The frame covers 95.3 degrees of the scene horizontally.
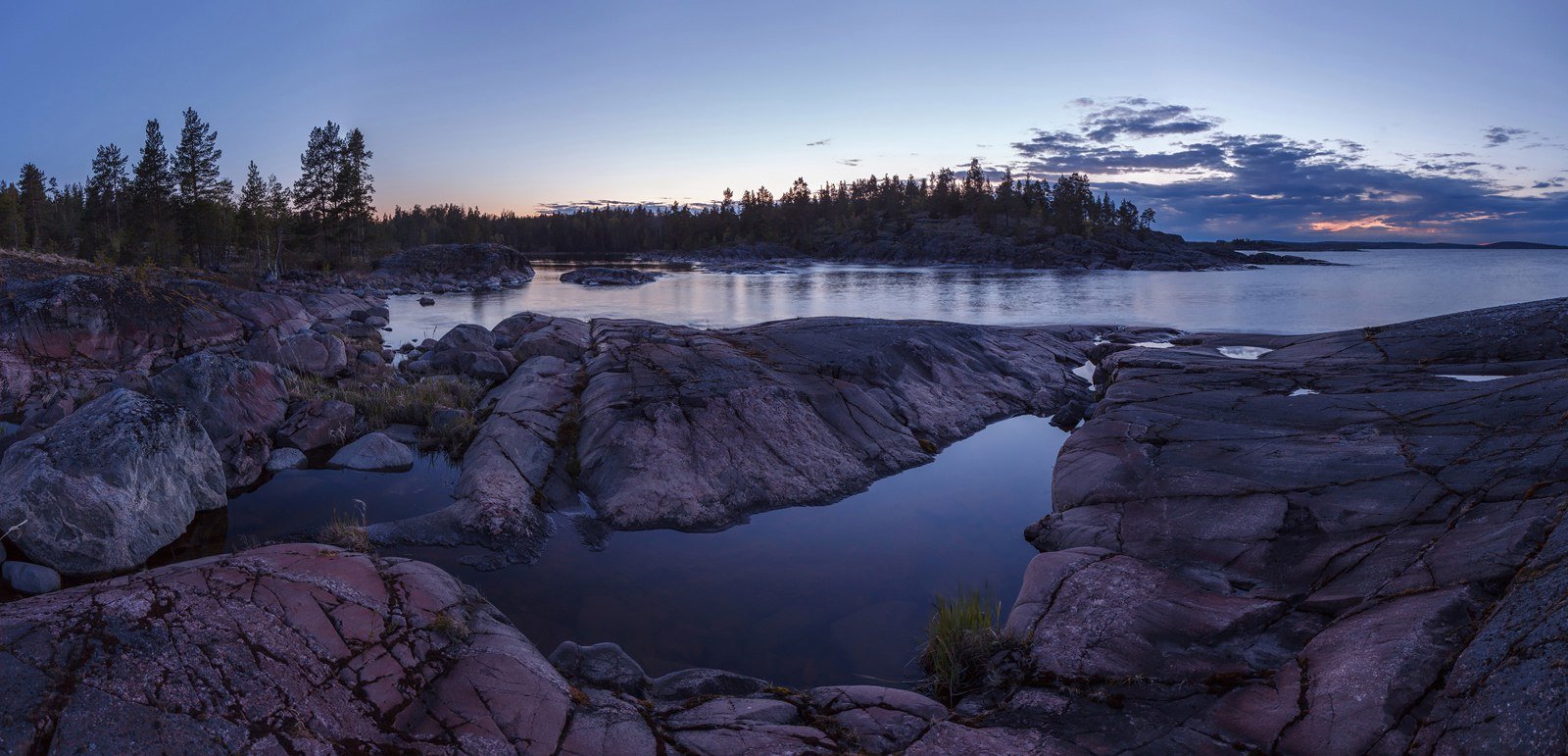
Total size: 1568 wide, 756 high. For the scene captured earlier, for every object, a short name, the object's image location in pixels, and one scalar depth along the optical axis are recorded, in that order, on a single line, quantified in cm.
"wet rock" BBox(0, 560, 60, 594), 757
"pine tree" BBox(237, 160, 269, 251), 6147
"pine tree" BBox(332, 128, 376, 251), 6919
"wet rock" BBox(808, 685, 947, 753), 526
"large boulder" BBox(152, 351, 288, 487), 1166
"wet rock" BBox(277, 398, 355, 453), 1286
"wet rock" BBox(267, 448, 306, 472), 1209
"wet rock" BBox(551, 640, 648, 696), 618
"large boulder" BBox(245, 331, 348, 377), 1802
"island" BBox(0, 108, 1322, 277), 6159
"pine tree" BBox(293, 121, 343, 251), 6800
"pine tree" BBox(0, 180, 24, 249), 5775
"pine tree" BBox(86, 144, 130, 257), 6562
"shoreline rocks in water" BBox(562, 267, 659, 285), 7375
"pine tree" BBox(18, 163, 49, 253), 7100
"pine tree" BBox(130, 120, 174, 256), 6022
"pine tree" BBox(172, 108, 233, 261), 6069
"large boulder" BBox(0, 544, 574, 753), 391
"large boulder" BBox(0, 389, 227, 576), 791
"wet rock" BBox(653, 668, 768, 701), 630
